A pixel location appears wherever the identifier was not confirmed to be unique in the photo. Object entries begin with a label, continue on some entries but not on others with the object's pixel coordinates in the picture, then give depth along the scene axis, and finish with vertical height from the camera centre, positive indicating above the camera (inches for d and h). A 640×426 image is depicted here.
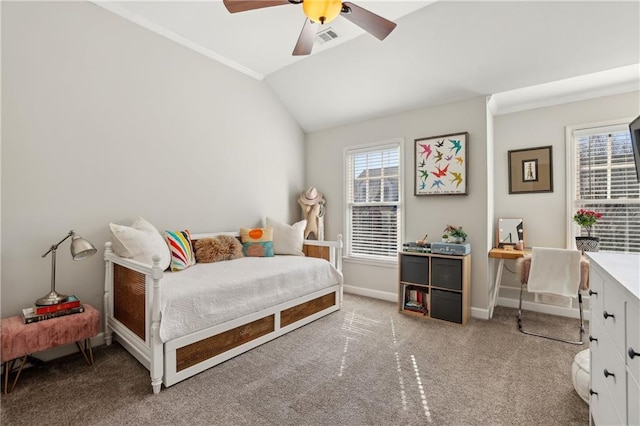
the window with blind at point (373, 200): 154.8 +7.0
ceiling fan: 66.2 +49.4
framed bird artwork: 131.7 +22.0
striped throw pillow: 108.8 -13.3
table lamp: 83.9 -11.5
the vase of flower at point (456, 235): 128.6 -8.9
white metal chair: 106.0 -18.1
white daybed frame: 76.6 -34.8
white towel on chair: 106.7 -20.8
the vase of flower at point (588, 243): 116.8 -11.3
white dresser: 38.7 -18.6
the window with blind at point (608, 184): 120.5 +12.1
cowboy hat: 169.3 +9.2
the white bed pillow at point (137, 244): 95.4 -9.7
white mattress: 81.2 -23.6
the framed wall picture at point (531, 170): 135.0 +19.7
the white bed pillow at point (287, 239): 145.1 -12.1
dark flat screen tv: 62.8 +15.9
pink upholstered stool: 73.1 -30.7
